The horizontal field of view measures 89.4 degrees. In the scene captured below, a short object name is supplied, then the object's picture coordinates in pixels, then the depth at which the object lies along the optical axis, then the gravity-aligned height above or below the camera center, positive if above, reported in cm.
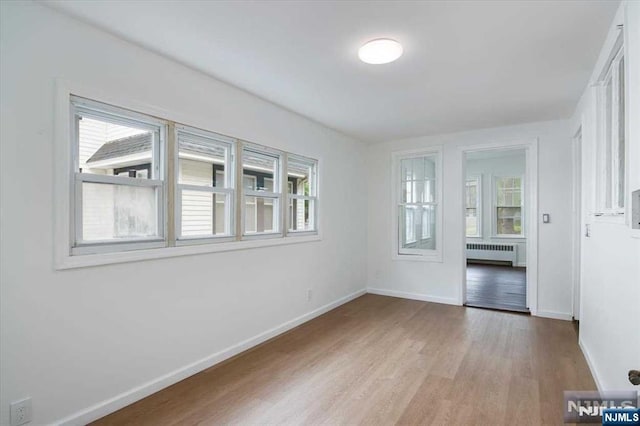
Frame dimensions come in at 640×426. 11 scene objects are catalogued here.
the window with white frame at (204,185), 279 +26
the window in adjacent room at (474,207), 846 +19
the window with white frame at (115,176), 214 +26
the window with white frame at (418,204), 520 +17
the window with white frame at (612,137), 213 +56
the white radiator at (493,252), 793 -95
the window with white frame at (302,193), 409 +27
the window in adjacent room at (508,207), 816 +19
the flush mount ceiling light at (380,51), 232 +121
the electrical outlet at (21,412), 180 -113
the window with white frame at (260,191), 342 +25
